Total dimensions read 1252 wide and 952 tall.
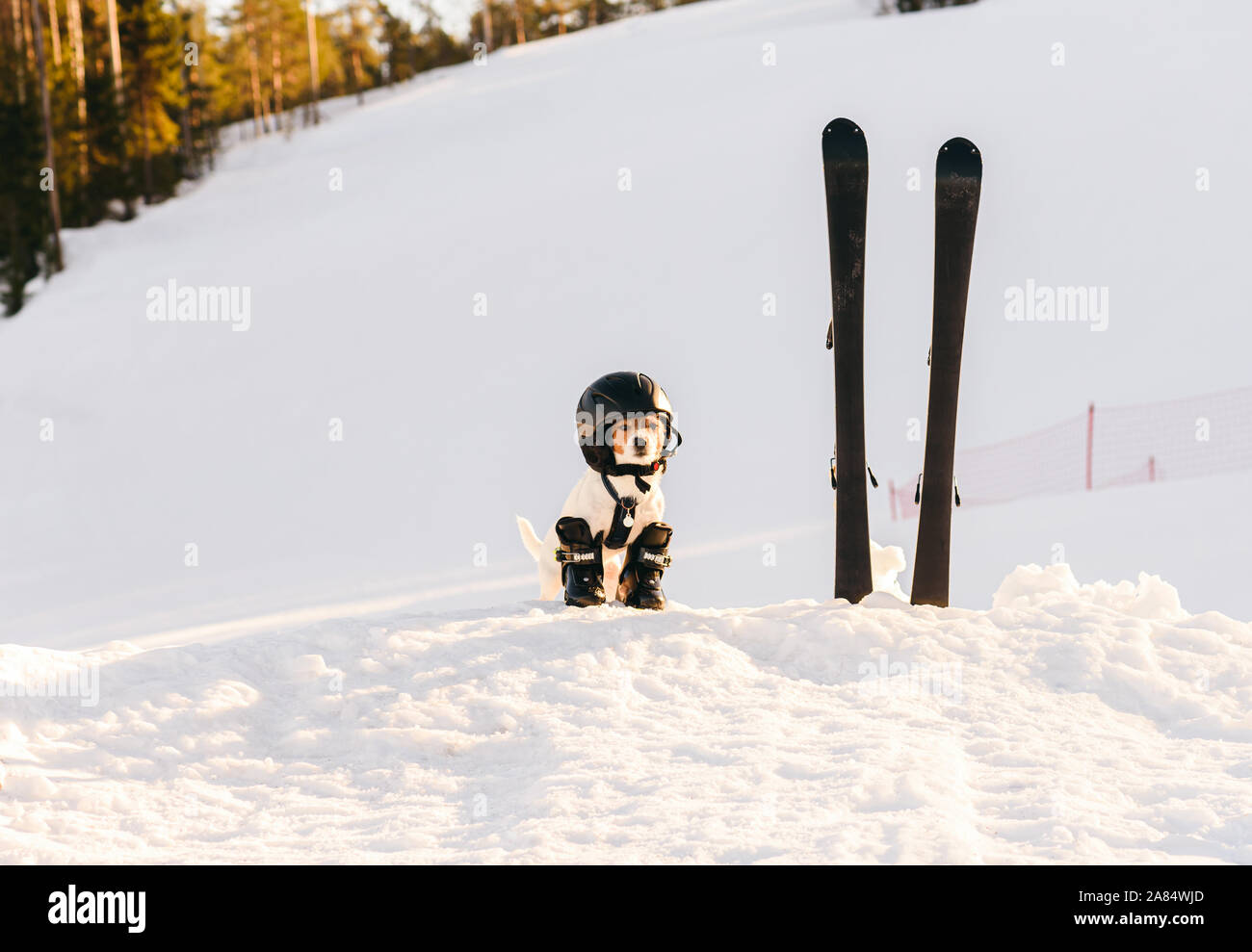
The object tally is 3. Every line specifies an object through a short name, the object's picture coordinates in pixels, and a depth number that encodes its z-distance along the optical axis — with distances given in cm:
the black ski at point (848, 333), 543
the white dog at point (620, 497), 550
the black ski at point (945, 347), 533
